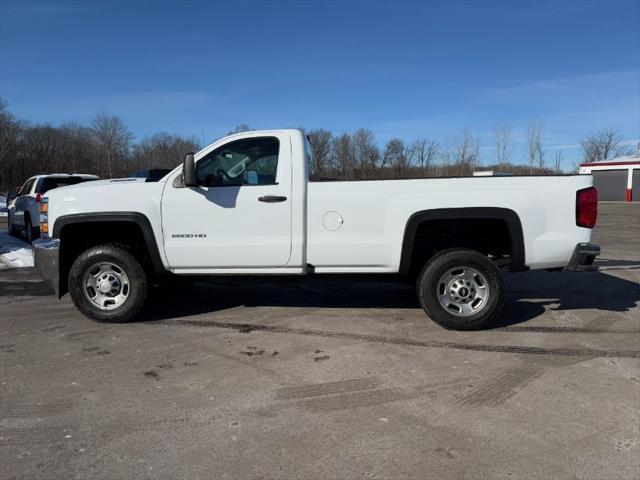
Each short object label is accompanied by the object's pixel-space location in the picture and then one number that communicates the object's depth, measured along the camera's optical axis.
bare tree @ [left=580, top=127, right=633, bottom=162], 70.12
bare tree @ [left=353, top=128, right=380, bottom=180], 44.69
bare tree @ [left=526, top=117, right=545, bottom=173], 55.19
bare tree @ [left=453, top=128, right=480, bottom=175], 49.72
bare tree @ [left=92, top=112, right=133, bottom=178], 68.25
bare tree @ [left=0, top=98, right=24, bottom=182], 53.71
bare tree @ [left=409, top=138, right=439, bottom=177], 51.10
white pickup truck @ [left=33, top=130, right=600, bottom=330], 5.25
